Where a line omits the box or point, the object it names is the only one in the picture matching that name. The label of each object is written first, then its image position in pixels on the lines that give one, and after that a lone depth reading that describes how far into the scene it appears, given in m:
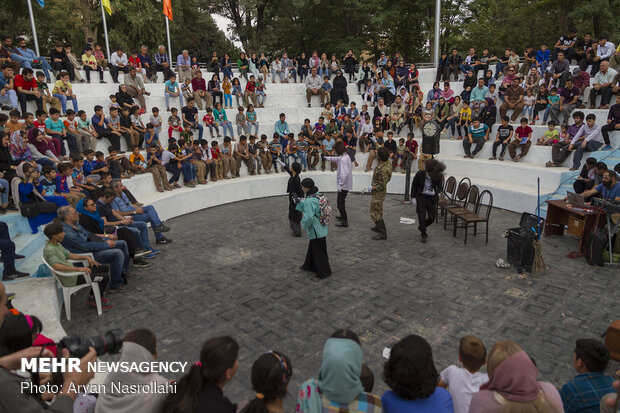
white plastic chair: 5.45
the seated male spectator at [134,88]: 13.16
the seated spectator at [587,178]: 8.23
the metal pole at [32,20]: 14.37
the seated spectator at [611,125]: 10.31
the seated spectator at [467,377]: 2.88
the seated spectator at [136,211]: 7.82
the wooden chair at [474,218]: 8.18
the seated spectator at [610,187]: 7.41
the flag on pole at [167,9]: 17.52
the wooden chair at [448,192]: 9.49
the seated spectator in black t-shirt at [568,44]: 14.30
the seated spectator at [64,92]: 11.53
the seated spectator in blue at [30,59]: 12.23
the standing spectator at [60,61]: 13.02
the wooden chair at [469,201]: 8.62
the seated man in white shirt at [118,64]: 14.21
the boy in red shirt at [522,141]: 11.60
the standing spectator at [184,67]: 15.48
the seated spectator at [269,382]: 2.41
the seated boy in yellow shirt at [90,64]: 13.59
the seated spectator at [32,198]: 7.18
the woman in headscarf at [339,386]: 2.29
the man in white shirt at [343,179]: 9.22
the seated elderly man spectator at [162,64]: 15.34
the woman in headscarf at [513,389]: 2.41
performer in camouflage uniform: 8.19
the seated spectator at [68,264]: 5.35
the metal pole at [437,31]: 15.99
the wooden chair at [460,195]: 9.13
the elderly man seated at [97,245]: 5.95
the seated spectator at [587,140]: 10.31
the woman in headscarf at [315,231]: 6.59
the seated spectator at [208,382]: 2.38
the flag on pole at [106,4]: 16.55
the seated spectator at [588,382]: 2.84
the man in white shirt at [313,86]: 16.50
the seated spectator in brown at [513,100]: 13.08
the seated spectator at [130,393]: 2.43
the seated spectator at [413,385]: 2.37
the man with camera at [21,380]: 2.01
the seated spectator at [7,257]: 5.66
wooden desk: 7.50
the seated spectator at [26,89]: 10.59
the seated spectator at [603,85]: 11.75
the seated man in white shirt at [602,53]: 13.16
